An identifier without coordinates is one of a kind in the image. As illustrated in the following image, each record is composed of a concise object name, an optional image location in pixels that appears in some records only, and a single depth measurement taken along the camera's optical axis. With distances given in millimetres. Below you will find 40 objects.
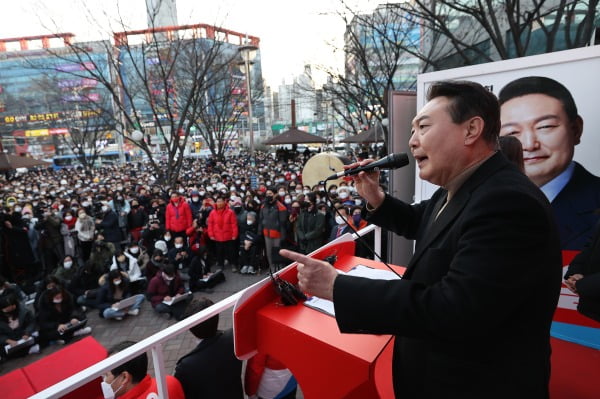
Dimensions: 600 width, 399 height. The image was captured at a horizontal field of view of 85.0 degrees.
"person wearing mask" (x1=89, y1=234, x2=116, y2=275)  7582
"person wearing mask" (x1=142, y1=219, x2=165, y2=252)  9004
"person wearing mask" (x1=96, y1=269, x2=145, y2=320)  6418
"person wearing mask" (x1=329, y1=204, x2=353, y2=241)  7173
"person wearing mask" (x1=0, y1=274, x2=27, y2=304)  6004
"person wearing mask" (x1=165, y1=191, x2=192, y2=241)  9281
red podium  1492
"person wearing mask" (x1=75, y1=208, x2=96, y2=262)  8977
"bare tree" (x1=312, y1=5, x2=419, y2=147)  11667
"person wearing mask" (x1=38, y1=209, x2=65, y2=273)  8734
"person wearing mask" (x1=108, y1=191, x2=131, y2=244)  10945
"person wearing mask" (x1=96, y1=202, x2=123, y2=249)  9383
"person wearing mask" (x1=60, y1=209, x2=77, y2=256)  9102
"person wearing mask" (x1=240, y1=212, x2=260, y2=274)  8438
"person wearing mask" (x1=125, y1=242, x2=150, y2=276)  7820
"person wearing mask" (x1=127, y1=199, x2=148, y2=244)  10164
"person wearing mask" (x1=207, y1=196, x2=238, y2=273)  8594
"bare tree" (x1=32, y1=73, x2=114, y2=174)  20905
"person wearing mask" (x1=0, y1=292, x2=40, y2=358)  5473
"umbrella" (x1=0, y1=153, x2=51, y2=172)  10570
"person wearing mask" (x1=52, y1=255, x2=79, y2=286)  7441
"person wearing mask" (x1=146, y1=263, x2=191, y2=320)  6426
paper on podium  1839
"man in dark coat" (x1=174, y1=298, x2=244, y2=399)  2248
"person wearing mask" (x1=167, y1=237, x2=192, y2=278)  8156
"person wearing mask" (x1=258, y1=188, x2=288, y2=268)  8352
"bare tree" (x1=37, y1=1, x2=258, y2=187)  12578
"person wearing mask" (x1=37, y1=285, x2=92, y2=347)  5828
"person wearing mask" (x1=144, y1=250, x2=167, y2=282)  7414
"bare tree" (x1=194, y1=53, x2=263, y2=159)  21125
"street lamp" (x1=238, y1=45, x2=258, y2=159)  13040
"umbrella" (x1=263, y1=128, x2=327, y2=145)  20234
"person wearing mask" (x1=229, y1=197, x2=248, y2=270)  8887
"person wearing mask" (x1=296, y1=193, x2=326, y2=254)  7891
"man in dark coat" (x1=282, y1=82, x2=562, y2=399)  984
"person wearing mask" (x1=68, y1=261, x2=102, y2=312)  6906
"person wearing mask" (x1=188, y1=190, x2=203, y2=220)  10992
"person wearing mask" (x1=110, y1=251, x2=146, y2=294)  7492
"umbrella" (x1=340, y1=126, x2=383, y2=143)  17284
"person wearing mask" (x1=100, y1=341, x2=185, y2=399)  2021
